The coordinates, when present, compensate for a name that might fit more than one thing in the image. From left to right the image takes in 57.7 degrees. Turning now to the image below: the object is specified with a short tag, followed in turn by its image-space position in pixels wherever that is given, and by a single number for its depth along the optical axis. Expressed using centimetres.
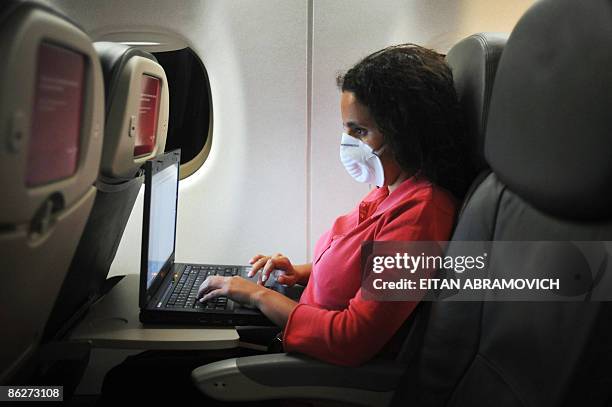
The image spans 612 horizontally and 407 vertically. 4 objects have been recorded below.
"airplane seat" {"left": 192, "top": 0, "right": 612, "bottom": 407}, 88
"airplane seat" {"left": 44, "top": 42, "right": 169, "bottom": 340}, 118
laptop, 139
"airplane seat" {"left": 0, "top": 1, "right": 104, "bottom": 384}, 68
